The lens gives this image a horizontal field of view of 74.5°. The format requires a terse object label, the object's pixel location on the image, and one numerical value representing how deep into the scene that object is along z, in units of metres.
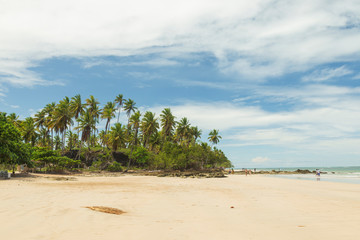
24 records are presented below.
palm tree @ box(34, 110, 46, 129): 64.38
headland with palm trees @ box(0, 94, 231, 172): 50.03
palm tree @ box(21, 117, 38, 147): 57.82
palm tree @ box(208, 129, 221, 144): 92.38
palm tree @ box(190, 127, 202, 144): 77.16
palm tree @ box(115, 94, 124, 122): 70.38
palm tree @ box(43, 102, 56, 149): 63.76
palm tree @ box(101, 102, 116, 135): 62.57
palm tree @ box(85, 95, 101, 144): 62.28
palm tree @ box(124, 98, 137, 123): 68.75
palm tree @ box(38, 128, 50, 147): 71.51
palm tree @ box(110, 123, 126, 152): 56.84
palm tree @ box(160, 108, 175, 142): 67.94
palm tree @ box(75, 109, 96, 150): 54.47
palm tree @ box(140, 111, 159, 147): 62.16
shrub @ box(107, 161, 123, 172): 46.80
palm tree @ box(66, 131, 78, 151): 86.50
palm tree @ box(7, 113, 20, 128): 60.53
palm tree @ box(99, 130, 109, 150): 60.65
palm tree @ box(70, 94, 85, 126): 58.72
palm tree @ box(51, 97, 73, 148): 51.00
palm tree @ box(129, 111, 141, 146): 61.83
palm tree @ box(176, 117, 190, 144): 74.06
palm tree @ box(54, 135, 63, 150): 79.53
